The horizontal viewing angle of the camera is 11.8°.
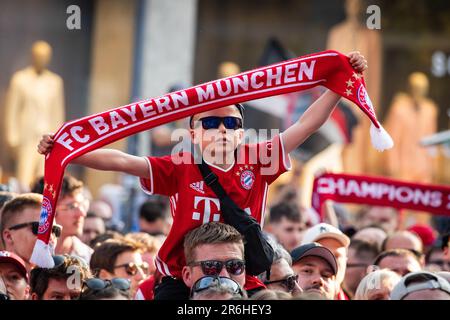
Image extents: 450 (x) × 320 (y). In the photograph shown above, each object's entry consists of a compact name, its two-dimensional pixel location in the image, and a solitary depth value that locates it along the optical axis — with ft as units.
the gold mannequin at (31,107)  108.66
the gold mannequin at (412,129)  124.66
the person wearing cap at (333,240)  44.96
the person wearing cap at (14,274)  37.73
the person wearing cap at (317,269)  40.49
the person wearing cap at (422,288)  31.56
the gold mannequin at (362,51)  120.95
